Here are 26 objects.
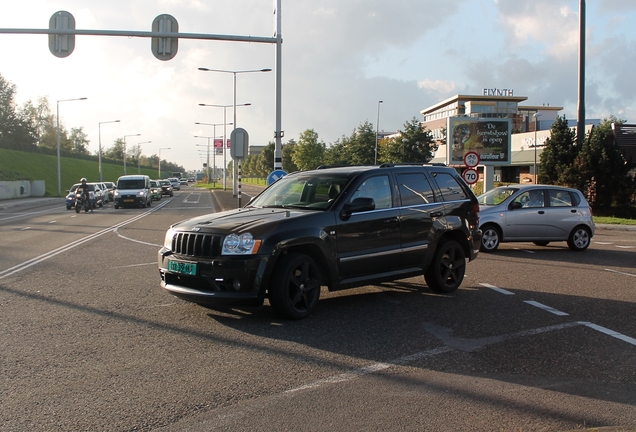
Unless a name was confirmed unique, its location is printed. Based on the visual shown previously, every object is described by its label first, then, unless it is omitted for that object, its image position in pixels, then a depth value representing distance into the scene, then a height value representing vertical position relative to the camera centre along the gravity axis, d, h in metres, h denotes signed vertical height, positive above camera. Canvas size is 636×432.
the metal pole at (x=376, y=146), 58.11 +4.04
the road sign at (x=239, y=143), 20.62 +1.52
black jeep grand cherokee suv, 6.36 -0.65
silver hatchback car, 13.75 -0.71
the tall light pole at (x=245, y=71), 19.75 +8.74
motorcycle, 30.33 -0.91
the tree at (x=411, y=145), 55.34 +3.94
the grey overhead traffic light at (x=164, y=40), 15.86 +3.98
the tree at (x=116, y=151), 150.75 +8.99
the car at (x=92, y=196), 33.19 -0.69
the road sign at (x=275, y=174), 18.27 +0.37
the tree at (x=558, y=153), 30.52 +1.82
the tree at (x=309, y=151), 72.19 +4.33
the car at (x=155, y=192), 47.14 -0.56
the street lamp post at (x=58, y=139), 50.04 +4.37
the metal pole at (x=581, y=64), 25.48 +5.50
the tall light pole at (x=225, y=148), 71.50 +4.55
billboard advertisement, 35.41 +3.09
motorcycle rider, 30.56 -0.33
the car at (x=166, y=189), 59.16 -0.39
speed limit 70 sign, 21.59 +0.42
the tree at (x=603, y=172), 28.62 +0.73
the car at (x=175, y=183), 82.29 +0.31
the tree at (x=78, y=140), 135.50 +10.57
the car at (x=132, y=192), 34.44 -0.41
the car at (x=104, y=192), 39.35 -0.54
